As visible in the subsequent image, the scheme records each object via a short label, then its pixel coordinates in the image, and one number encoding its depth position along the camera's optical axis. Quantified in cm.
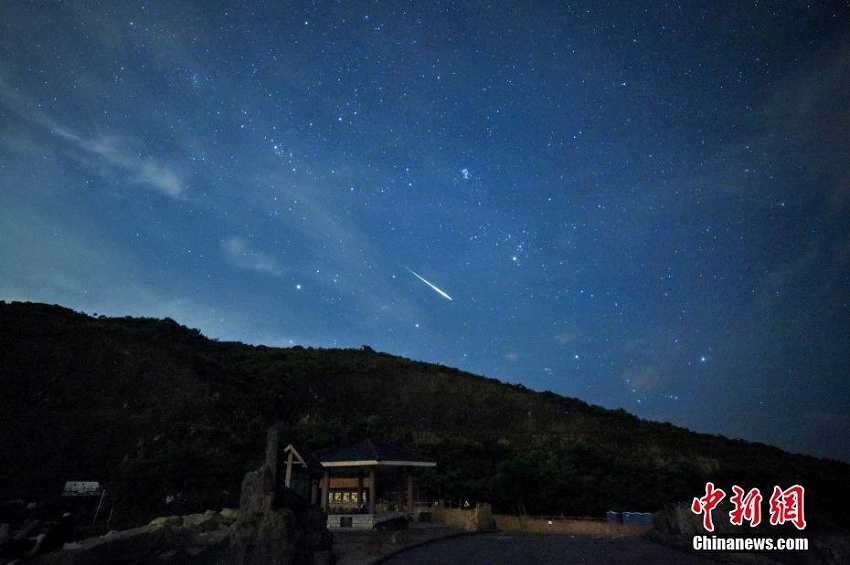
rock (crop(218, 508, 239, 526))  1628
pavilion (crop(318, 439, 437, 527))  2617
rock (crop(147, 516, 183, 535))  1447
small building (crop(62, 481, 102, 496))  2811
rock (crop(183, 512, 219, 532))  1409
